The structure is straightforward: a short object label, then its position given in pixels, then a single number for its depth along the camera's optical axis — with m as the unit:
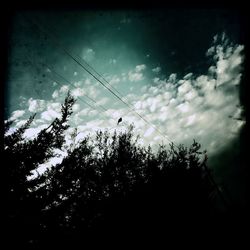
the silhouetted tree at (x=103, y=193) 8.21
